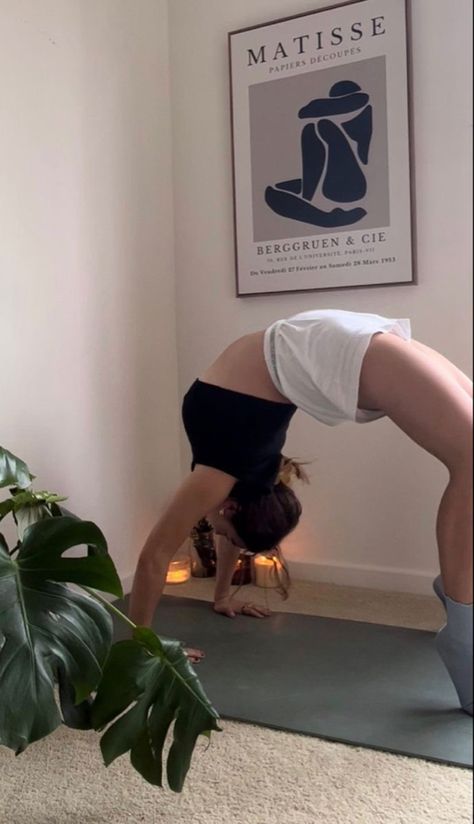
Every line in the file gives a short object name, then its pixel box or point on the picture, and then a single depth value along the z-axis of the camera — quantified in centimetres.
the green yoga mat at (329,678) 113
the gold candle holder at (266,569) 162
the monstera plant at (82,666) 92
